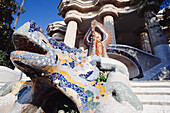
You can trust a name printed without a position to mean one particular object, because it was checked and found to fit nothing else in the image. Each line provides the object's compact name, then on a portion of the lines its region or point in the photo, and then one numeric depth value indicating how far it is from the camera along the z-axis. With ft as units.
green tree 32.60
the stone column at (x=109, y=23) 35.17
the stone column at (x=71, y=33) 38.49
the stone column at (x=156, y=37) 28.27
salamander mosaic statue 4.56
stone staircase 7.31
